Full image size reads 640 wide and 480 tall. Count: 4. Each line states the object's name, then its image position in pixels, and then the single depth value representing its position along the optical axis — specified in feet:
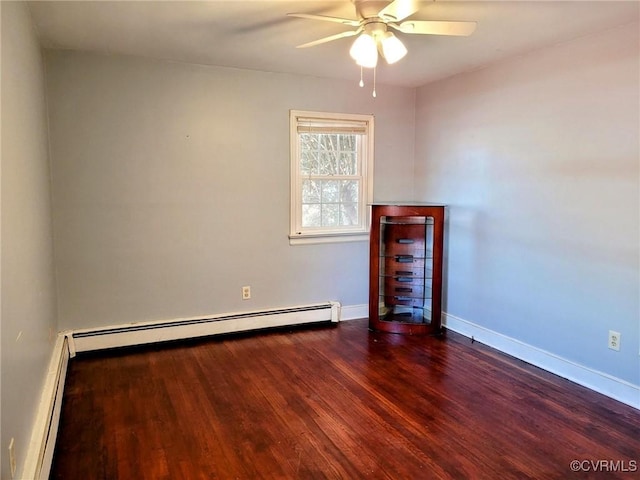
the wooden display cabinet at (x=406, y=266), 12.78
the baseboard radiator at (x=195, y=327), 11.30
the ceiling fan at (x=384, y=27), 7.05
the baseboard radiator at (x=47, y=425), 5.82
